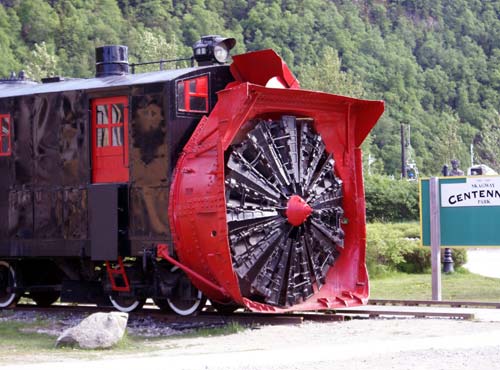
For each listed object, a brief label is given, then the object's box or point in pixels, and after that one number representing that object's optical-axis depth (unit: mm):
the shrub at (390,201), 47125
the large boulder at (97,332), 13883
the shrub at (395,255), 25891
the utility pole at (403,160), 68500
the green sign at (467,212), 19344
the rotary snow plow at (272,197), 15672
